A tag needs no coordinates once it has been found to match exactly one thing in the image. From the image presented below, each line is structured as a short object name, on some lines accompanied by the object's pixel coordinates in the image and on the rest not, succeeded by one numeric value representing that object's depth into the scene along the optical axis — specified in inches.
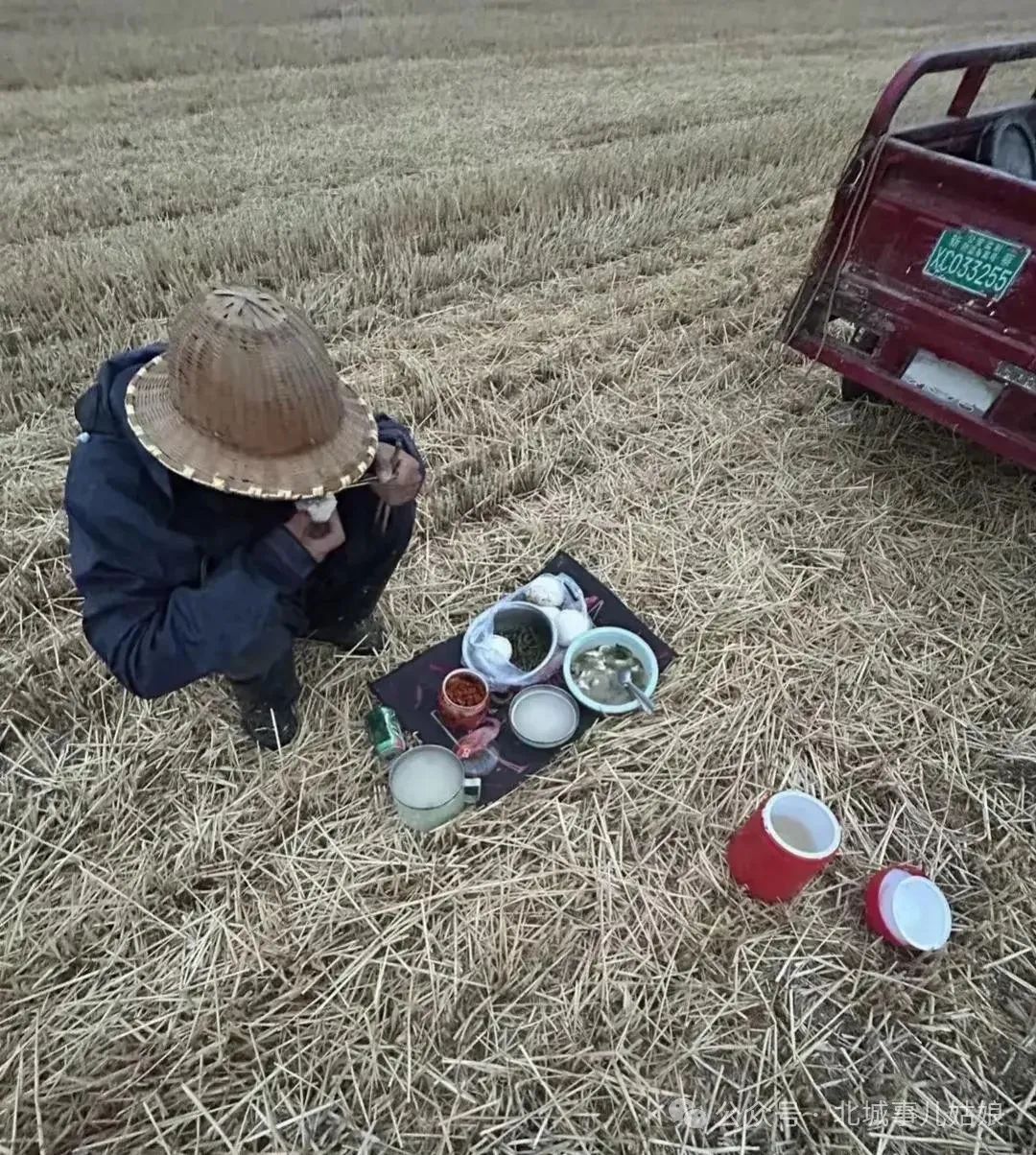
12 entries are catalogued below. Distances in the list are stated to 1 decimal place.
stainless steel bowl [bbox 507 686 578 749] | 89.2
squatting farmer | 58.6
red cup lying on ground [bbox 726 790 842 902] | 74.1
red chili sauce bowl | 89.0
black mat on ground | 88.7
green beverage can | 87.1
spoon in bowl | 92.8
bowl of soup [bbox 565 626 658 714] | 95.6
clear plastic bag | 93.5
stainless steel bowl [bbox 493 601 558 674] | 99.3
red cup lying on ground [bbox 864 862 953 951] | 77.1
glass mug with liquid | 81.8
